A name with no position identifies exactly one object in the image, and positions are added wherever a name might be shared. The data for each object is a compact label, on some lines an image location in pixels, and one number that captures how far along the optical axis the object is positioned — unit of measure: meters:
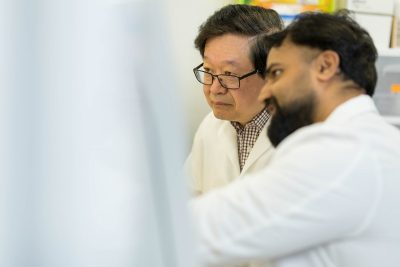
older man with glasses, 2.01
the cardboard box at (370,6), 2.46
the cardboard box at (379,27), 2.54
